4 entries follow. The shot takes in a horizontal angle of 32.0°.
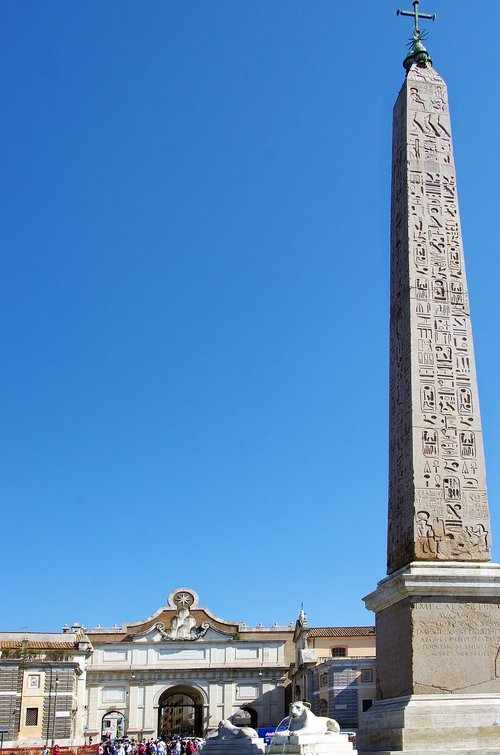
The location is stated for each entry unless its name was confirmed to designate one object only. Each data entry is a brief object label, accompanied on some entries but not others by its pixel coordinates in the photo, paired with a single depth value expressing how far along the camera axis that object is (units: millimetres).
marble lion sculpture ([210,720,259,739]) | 17094
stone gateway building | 52156
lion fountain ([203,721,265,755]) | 16047
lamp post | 41375
